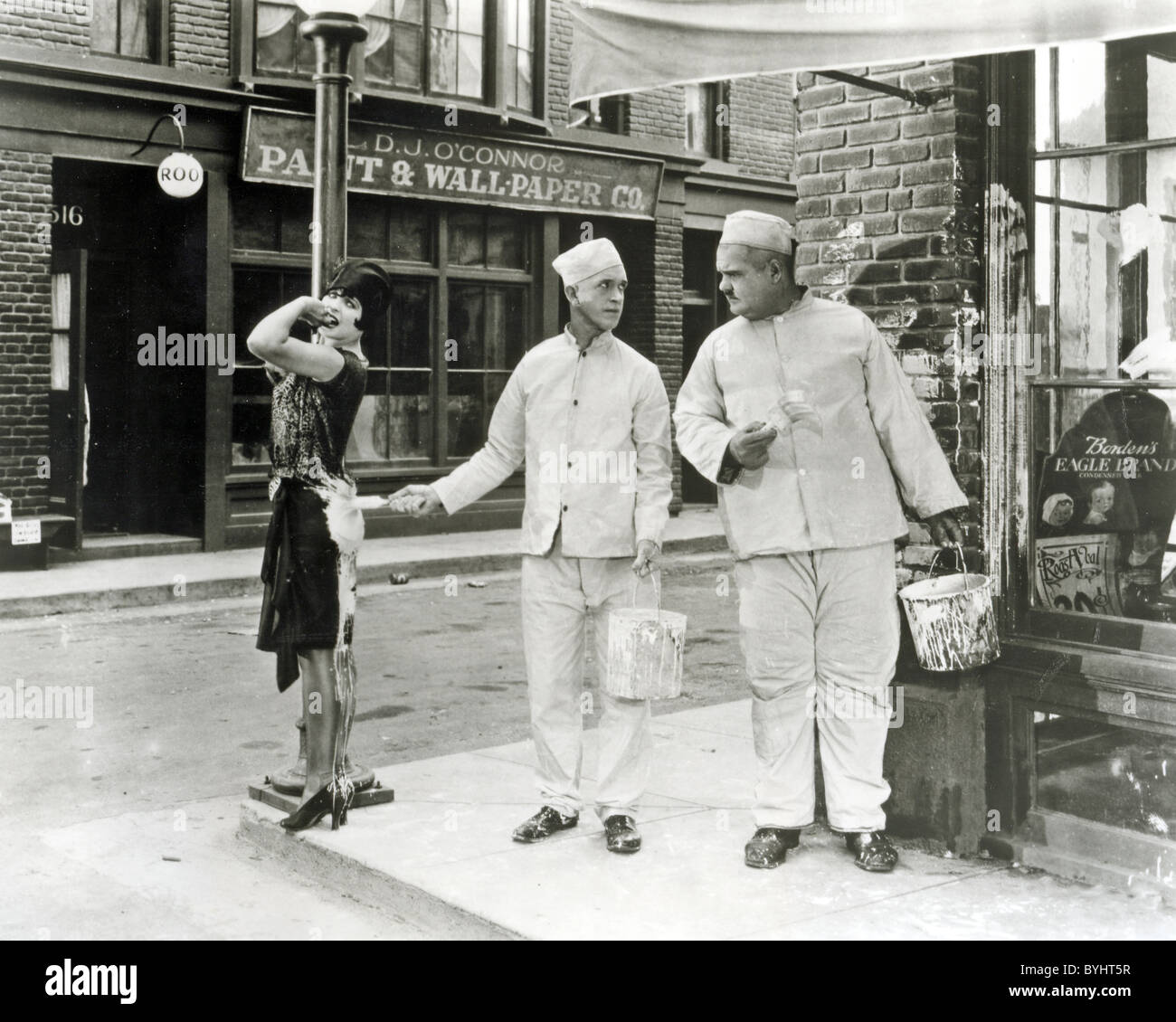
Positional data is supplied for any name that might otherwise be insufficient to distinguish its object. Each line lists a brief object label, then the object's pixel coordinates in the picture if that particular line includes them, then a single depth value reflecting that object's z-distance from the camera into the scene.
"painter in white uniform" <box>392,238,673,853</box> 5.03
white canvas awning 4.11
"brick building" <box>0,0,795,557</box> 12.81
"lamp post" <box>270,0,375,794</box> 5.50
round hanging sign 13.33
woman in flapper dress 5.14
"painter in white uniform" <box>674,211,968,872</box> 4.69
